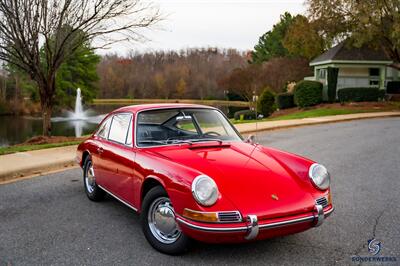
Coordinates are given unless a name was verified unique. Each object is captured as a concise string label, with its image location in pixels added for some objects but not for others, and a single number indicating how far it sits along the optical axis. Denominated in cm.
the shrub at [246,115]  3203
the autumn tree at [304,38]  2942
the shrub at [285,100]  3055
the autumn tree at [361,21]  2480
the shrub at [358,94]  2808
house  3058
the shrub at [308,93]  2875
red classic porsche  333
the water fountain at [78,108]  4350
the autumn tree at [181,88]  9269
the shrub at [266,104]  3241
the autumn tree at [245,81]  4775
